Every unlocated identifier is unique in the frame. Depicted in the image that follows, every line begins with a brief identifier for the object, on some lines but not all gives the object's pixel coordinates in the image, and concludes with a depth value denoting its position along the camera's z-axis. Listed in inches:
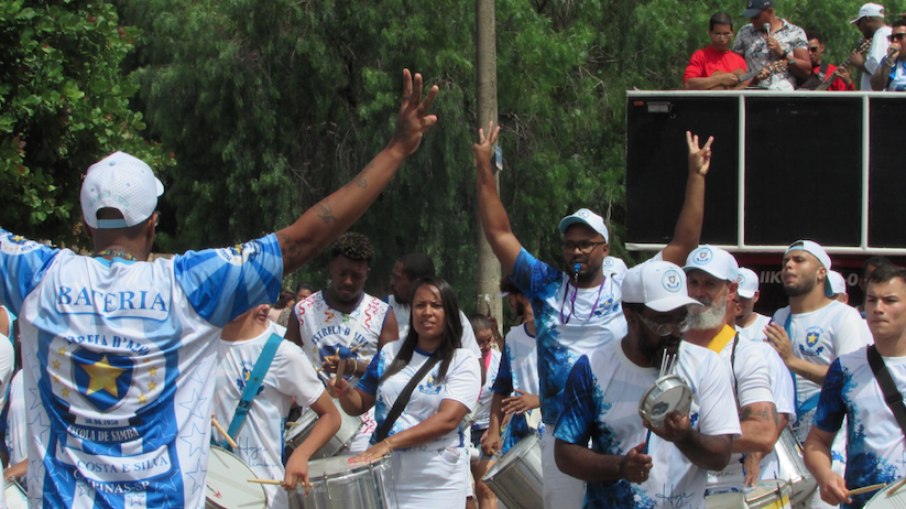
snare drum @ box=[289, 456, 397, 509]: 265.6
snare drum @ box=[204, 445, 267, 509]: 250.5
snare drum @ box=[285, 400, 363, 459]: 296.0
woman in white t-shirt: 295.1
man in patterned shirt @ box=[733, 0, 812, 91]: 484.1
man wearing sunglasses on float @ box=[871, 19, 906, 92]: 468.6
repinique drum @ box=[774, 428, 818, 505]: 285.1
